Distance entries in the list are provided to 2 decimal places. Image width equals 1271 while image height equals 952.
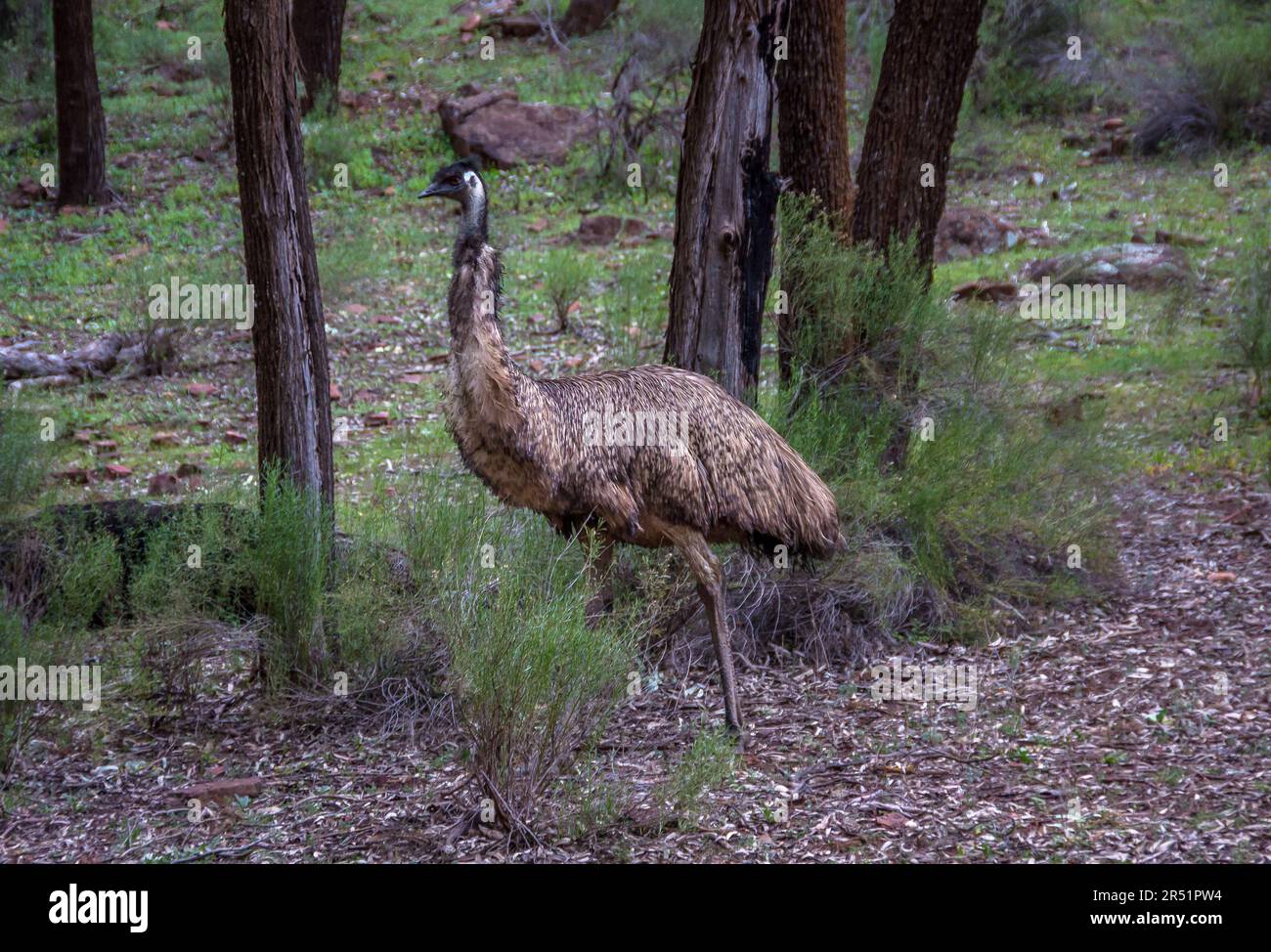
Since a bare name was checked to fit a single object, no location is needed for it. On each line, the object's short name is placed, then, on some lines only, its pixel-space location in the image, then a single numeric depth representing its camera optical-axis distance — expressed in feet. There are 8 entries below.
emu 35.96
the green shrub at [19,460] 47.62
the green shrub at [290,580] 39.70
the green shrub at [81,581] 40.78
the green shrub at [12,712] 36.40
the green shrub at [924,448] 46.26
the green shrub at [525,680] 30.86
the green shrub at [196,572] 40.34
